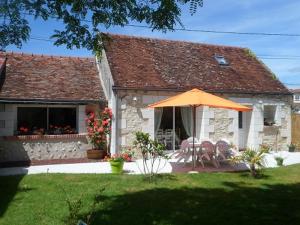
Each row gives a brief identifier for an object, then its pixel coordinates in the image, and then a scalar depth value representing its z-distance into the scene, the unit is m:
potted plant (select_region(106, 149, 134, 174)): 11.09
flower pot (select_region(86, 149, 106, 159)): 14.40
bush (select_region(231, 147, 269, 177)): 10.42
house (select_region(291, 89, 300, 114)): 60.17
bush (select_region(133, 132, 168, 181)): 10.02
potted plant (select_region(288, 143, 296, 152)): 17.41
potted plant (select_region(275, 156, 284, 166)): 12.77
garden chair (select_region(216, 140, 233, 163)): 12.19
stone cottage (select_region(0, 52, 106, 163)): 13.66
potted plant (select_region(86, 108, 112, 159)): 14.45
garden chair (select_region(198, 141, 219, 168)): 12.05
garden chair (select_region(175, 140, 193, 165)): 12.16
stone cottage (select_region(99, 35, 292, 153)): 14.51
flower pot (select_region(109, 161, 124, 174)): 11.09
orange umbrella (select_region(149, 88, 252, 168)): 10.97
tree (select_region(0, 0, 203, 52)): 5.53
